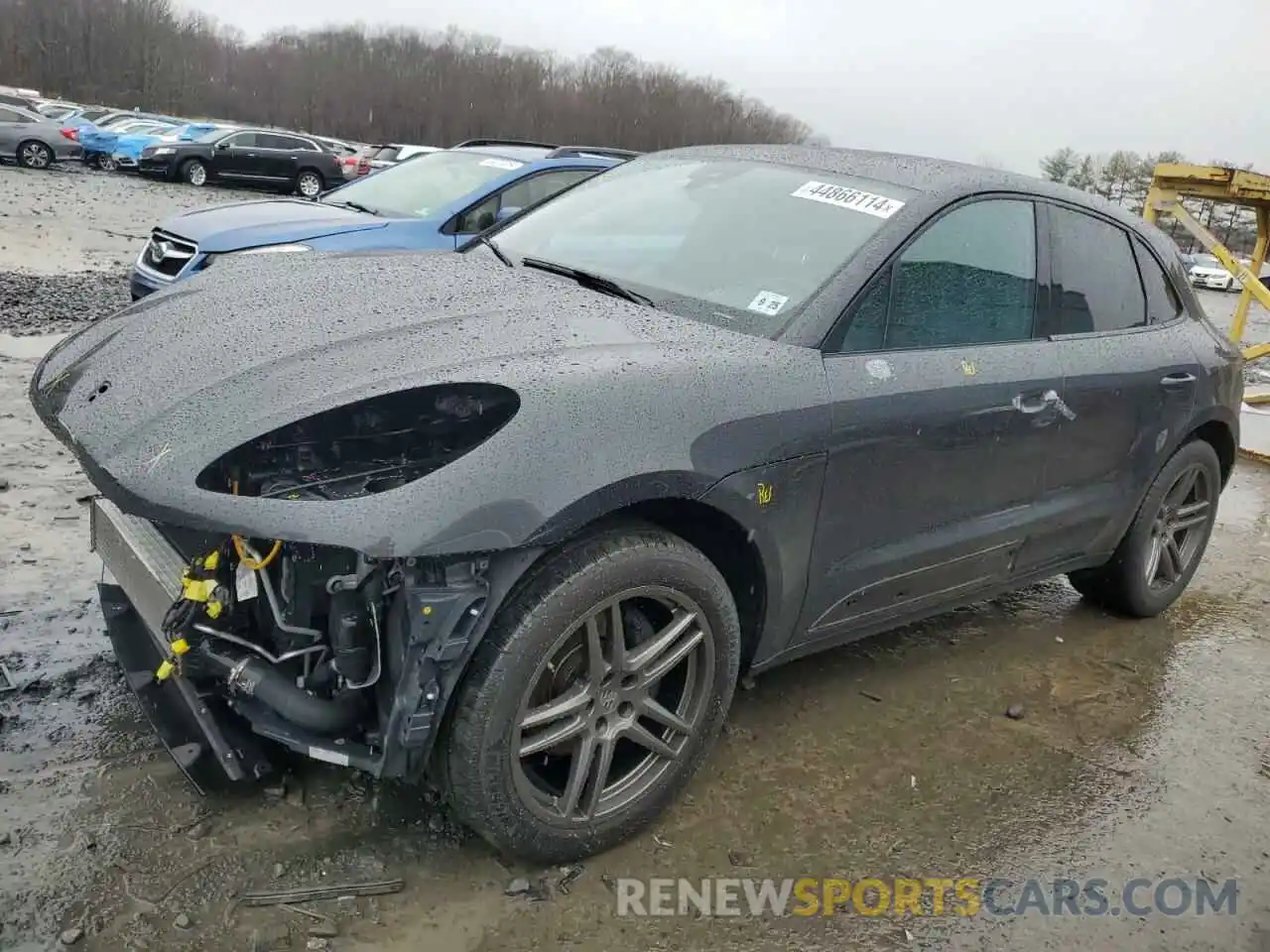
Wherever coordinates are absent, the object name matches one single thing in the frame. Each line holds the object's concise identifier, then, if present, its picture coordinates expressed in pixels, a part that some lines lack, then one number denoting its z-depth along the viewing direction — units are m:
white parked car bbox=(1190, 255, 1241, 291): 31.84
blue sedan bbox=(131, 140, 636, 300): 6.22
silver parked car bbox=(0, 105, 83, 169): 23.28
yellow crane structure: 8.60
